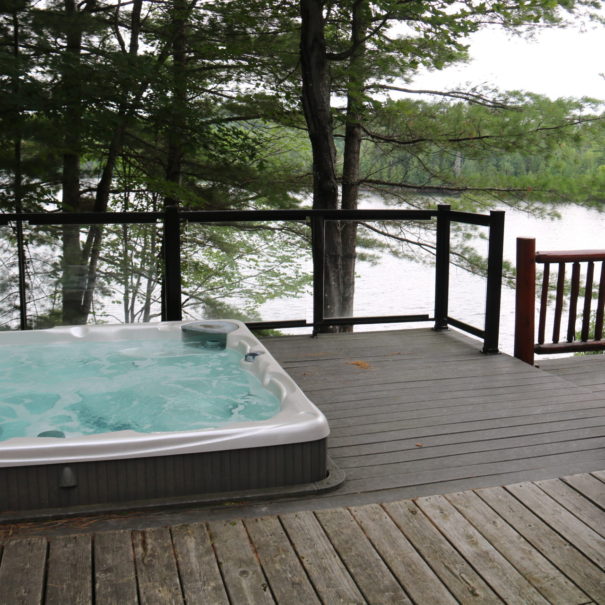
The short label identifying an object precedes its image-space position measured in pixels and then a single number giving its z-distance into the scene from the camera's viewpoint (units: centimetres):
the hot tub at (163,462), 237
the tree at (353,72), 620
